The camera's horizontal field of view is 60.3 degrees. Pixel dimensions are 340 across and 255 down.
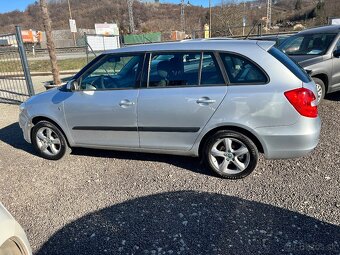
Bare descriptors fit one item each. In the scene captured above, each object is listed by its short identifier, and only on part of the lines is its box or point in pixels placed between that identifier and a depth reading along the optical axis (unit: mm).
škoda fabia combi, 3279
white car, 1794
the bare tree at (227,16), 27812
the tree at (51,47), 8781
